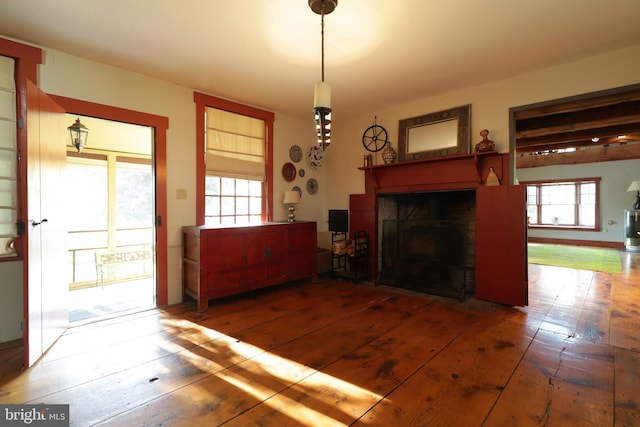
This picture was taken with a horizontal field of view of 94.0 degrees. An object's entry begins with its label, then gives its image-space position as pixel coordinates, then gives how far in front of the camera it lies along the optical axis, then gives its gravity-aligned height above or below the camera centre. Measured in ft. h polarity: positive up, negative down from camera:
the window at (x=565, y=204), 29.19 +0.71
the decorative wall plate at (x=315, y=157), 16.37 +3.00
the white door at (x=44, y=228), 6.98 -0.44
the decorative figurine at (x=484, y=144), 11.32 +2.53
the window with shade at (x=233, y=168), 12.82 +1.94
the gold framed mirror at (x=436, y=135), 12.39 +3.36
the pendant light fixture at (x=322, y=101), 6.48 +2.38
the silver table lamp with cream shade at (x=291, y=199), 14.59 +0.58
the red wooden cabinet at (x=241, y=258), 10.81 -1.88
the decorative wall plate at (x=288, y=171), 15.15 +2.02
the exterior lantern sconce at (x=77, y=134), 11.32 +2.94
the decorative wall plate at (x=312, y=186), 16.38 +1.38
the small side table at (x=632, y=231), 25.05 -1.73
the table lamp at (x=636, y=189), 25.51 +1.84
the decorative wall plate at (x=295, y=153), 15.49 +3.02
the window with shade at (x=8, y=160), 8.11 +1.42
